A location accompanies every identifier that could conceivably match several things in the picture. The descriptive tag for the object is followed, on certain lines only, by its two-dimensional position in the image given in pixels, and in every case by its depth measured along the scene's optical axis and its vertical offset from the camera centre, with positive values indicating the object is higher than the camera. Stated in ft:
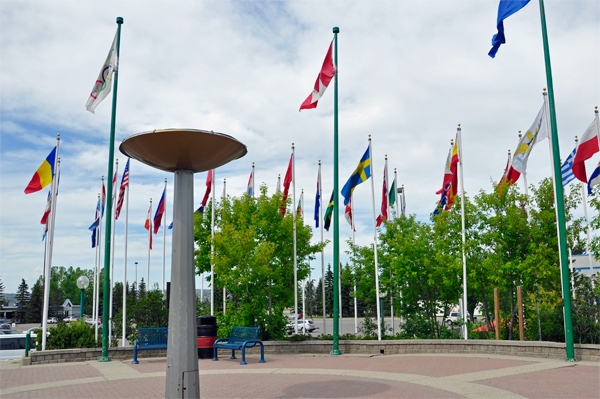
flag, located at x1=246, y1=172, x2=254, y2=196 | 70.38 +12.26
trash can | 43.04 -6.57
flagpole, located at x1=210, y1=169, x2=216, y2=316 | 64.28 +8.05
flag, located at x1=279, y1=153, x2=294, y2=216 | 58.06 +10.56
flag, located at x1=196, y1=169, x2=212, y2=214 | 66.03 +11.74
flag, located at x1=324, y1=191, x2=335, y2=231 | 63.21 +7.14
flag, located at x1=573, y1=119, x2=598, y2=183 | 39.70 +9.98
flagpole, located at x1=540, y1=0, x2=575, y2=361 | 34.40 +3.82
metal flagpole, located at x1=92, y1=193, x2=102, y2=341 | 75.95 +3.45
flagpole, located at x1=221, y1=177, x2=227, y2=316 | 80.56 +13.82
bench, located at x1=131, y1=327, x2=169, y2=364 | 39.93 -6.18
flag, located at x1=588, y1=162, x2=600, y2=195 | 39.68 +7.19
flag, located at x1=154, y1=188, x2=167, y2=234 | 75.41 +9.31
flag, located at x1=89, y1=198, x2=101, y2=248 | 76.74 +7.32
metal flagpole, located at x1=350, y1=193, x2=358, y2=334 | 66.90 +5.60
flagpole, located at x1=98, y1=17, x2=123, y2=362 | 40.78 +4.33
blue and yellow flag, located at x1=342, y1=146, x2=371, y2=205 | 51.51 +10.03
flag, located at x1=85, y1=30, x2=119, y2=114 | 44.60 +17.97
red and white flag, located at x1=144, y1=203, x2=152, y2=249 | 87.92 +8.98
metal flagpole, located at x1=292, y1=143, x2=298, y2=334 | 56.65 +6.19
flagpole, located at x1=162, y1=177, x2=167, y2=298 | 82.15 +7.90
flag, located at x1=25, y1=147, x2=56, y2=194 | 47.32 +9.69
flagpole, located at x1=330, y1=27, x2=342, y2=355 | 43.32 +3.76
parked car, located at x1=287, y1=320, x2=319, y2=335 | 116.88 -15.27
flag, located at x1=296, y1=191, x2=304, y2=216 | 73.17 +10.77
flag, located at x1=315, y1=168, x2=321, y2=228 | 70.25 +8.93
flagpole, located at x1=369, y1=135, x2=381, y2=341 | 50.93 +5.67
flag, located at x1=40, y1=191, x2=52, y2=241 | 50.31 +6.80
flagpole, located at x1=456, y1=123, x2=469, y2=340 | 47.95 +5.27
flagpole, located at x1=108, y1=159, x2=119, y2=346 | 62.82 +5.78
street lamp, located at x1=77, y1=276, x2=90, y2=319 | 59.31 -1.53
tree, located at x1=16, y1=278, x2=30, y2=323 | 257.75 -16.48
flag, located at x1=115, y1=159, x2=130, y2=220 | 63.07 +11.15
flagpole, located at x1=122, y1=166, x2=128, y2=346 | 59.82 -1.02
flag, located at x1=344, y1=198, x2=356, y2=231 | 65.31 +7.38
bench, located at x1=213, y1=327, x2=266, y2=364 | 38.71 -6.32
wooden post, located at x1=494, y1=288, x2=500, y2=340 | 45.57 -4.89
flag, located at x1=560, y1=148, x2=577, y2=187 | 46.52 +9.27
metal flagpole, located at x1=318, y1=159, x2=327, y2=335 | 66.59 +8.10
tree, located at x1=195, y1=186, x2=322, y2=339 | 52.24 +0.73
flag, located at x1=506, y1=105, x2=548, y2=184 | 43.03 +11.70
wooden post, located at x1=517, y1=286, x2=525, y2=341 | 42.98 -4.72
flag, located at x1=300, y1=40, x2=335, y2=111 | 46.37 +18.23
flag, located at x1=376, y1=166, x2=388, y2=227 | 58.95 +8.36
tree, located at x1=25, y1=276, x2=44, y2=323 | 237.66 -17.73
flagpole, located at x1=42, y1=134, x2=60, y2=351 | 47.75 +3.65
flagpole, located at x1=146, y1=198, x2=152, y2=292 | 88.02 +7.39
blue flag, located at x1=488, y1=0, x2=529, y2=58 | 35.06 +18.96
